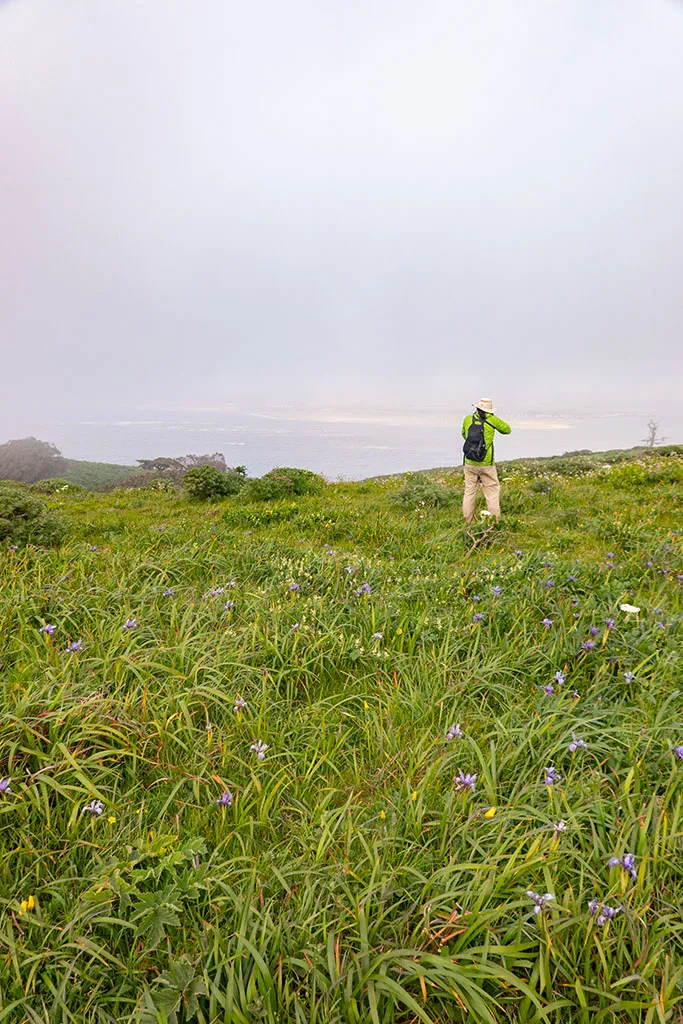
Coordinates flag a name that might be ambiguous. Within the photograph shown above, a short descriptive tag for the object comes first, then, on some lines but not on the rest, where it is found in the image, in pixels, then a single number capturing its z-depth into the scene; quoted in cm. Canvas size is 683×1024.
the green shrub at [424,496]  1166
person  952
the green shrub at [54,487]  1802
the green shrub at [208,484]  1445
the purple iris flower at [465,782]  258
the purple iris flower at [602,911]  197
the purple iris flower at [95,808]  249
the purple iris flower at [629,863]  211
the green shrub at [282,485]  1366
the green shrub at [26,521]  782
